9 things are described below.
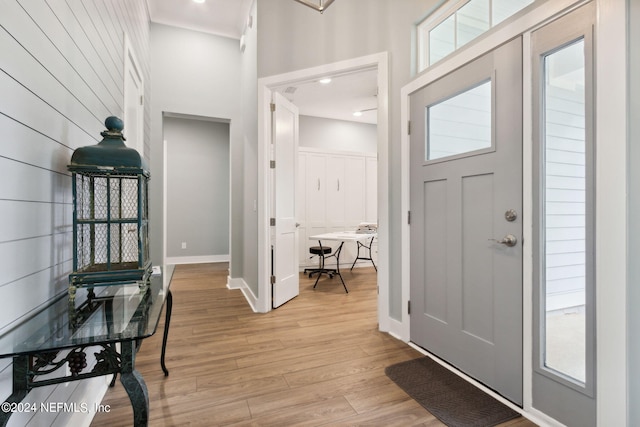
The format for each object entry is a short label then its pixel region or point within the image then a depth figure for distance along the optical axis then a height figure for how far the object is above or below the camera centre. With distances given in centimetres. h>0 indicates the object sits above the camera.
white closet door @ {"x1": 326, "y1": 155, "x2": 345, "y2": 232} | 595 +35
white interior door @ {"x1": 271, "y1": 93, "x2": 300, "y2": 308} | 351 +10
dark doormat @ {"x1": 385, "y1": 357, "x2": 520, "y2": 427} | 170 -108
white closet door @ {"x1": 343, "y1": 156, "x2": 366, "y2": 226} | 609 +40
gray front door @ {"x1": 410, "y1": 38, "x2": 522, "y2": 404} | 180 -4
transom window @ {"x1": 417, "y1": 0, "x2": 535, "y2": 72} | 198 +127
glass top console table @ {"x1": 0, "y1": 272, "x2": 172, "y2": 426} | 97 -40
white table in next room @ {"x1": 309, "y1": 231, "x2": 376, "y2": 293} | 446 -36
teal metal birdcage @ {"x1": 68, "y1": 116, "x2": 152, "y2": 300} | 136 +1
